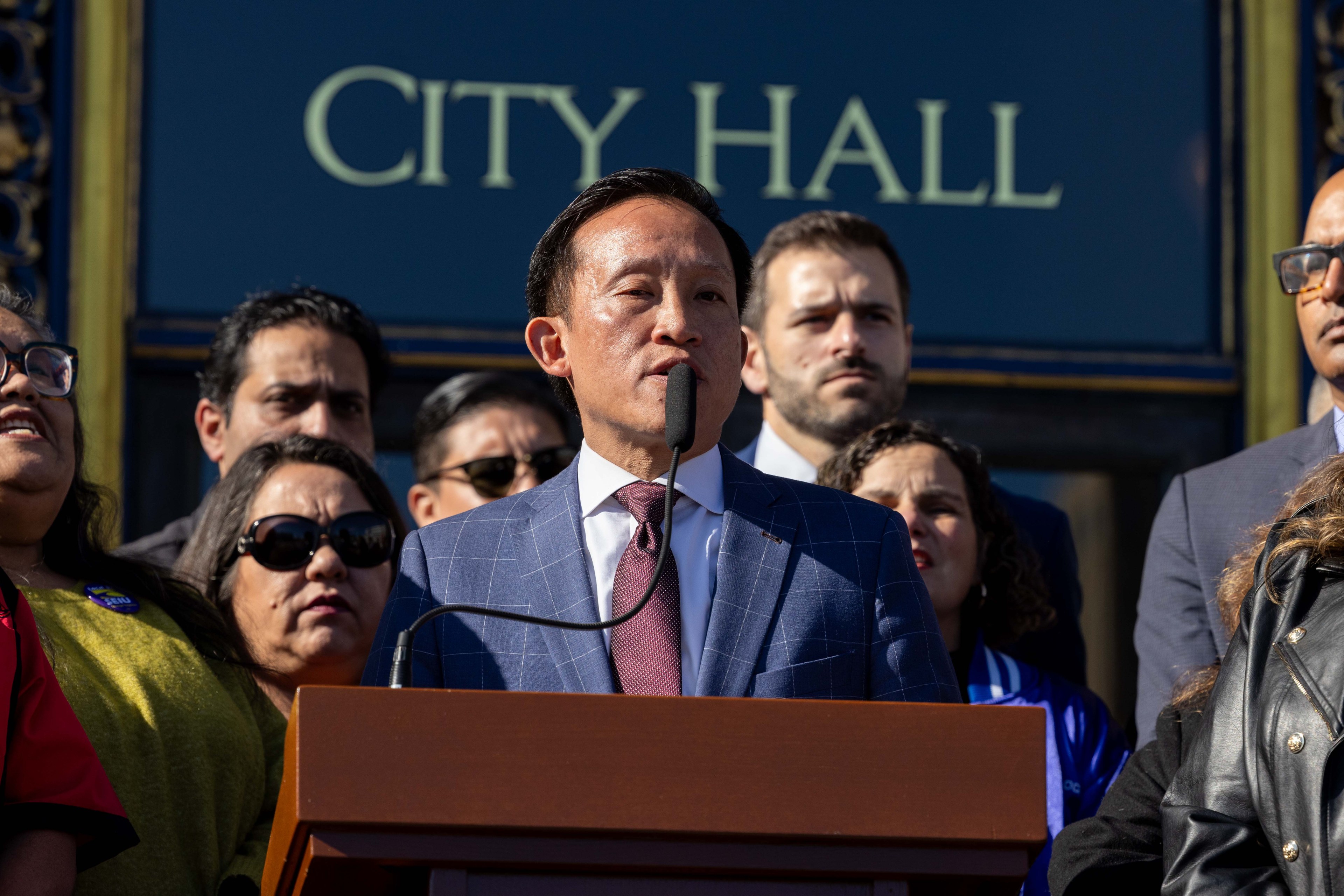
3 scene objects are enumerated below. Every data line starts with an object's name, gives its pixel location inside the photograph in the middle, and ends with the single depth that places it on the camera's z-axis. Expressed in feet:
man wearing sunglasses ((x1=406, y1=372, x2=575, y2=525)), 25.94
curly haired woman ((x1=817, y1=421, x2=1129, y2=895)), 20.90
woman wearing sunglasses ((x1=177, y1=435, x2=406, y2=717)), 20.74
